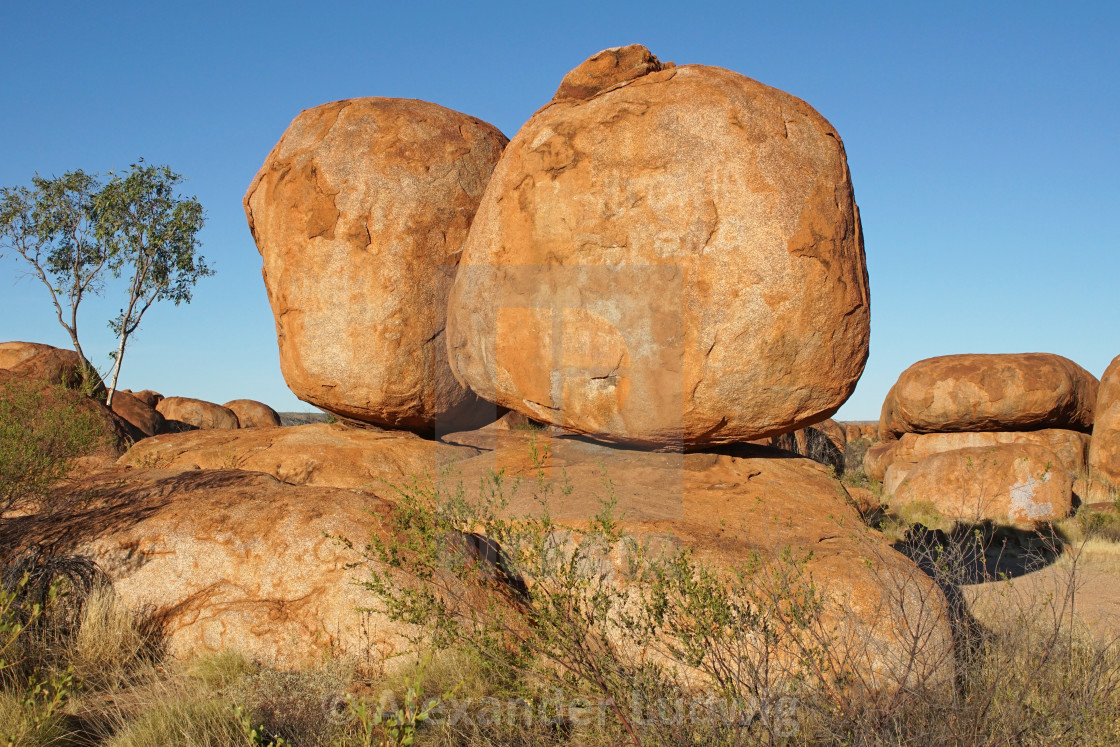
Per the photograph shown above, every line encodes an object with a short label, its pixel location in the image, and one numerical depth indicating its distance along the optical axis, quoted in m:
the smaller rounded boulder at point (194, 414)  18.46
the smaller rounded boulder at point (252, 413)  20.25
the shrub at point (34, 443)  5.41
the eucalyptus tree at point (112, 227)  19.62
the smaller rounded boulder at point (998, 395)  13.68
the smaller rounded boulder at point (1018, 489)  10.80
